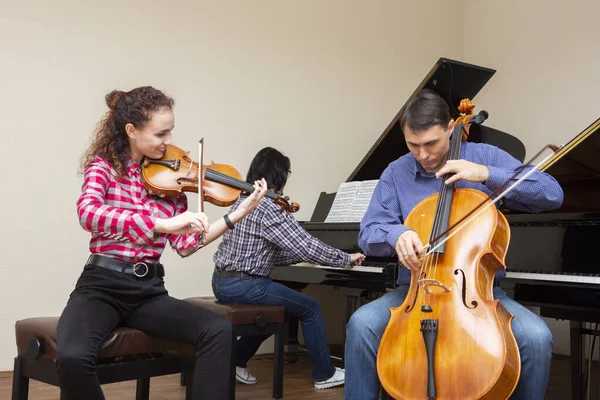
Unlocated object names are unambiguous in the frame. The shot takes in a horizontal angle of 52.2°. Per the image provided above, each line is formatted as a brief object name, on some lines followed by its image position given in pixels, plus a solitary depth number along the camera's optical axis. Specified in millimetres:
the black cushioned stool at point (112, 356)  1903
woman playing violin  1796
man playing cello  1685
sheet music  3191
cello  1503
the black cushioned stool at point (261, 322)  2778
